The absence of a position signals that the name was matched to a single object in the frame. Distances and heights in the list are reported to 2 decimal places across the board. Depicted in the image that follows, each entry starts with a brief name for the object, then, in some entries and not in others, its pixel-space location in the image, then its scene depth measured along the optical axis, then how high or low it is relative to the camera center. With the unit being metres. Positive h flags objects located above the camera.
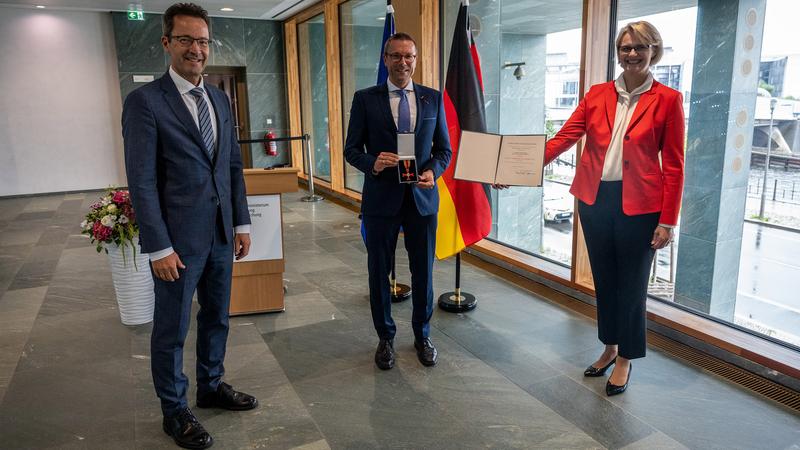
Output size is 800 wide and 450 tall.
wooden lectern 3.54 -1.00
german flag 3.48 -0.33
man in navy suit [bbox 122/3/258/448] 1.98 -0.27
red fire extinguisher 10.33 -0.43
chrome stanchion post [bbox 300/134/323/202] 8.19 -1.03
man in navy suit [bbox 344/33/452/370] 2.69 -0.17
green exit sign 8.80 +1.77
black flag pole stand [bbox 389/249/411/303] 4.02 -1.24
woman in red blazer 2.38 -0.27
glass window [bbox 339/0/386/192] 7.37 +1.05
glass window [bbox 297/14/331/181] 9.05 +0.60
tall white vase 3.60 -1.04
